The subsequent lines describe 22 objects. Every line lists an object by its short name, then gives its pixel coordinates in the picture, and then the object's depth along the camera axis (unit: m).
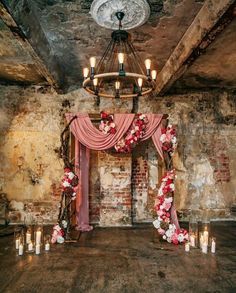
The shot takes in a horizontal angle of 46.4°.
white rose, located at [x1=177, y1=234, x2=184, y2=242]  5.06
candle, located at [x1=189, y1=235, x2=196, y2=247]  4.95
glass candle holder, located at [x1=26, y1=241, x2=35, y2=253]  4.60
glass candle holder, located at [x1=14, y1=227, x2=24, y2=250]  4.62
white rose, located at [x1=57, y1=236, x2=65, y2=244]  5.10
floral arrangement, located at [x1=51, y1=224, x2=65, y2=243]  5.10
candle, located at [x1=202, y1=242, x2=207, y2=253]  4.65
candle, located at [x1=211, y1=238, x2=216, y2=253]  4.64
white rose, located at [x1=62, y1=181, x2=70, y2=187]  5.49
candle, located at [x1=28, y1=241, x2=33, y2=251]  4.60
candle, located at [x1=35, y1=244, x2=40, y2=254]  4.53
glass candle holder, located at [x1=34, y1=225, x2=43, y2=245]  4.65
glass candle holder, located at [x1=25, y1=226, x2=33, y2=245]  4.81
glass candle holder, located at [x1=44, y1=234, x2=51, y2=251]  4.73
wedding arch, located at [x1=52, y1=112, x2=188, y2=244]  5.38
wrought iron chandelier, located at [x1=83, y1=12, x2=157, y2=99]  3.41
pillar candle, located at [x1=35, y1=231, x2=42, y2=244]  4.65
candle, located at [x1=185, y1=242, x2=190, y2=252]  4.72
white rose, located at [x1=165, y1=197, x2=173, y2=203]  5.36
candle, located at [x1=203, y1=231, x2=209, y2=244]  4.71
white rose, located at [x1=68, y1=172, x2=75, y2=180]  5.52
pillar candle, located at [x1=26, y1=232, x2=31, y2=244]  4.81
